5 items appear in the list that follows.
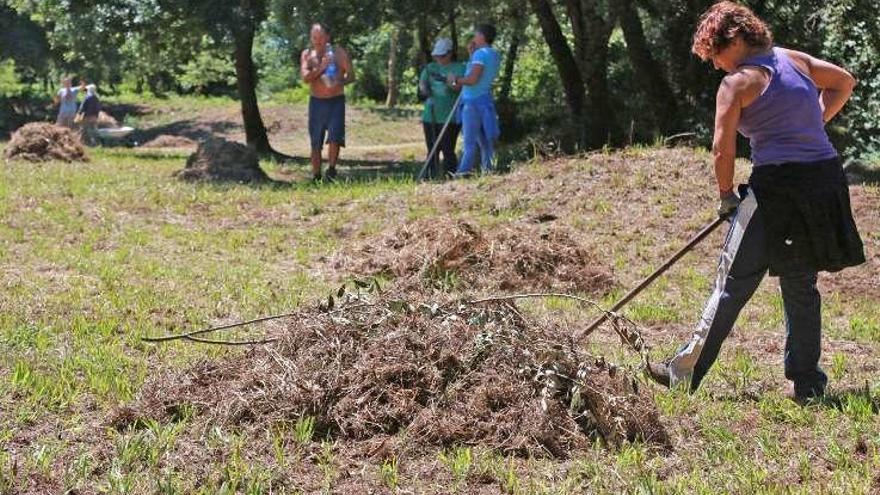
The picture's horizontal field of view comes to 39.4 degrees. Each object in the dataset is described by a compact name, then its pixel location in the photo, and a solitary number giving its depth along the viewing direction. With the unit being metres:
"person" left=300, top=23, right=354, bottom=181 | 14.01
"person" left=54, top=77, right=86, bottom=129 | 23.70
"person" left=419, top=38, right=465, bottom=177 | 14.29
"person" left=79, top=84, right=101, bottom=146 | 23.91
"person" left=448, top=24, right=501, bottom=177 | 13.14
